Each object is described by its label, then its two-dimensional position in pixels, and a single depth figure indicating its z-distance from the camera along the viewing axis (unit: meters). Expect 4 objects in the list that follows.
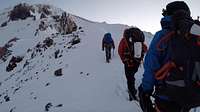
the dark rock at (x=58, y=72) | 9.67
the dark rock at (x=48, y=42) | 15.63
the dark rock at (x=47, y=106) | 6.40
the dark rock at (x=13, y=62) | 16.67
